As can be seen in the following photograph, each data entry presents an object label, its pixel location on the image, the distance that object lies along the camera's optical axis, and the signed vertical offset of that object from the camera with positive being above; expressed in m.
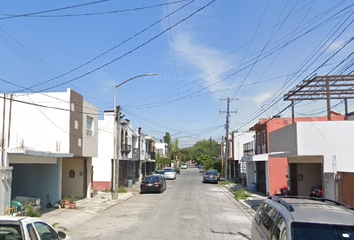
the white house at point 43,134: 18.72 +1.11
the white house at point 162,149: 84.64 +1.48
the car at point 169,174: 48.98 -2.78
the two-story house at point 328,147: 14.71 +0.35
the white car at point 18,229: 5.42 -1.19
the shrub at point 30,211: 14.52 -2.39
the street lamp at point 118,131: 23.48 +1.63
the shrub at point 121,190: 28.62 -2.96
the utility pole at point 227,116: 44.34 +4.95
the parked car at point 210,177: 41.81 -2.74
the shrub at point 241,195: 24.49 -2.92
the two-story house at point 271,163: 25.70 -0.65
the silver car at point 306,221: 5.09 -1.04
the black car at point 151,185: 28.25 -2.50
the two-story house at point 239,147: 43.41 +1.02
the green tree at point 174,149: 108.56 +1.83
